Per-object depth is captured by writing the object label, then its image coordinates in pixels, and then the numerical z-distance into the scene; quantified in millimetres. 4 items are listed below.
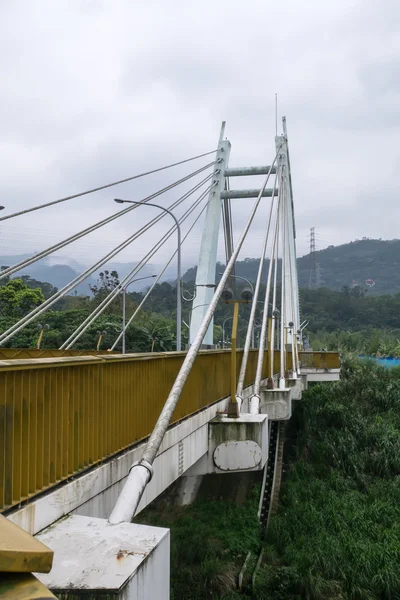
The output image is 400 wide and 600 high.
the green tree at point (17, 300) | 48375
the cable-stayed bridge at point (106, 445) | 2656
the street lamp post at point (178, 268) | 16969
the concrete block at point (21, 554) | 1480
